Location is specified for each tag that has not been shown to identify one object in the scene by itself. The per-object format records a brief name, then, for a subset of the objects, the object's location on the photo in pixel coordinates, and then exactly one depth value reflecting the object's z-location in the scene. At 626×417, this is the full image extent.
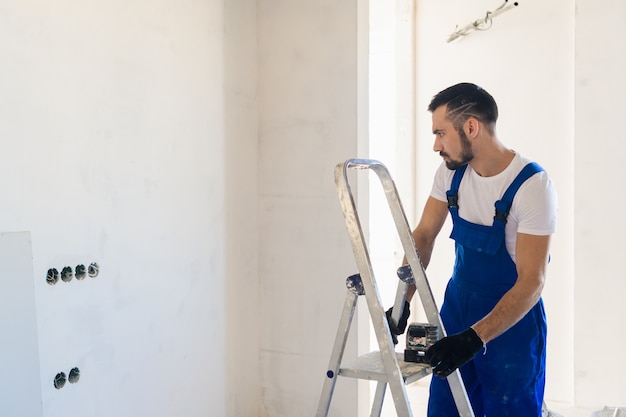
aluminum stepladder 1.47
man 1.78
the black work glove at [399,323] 1.73
